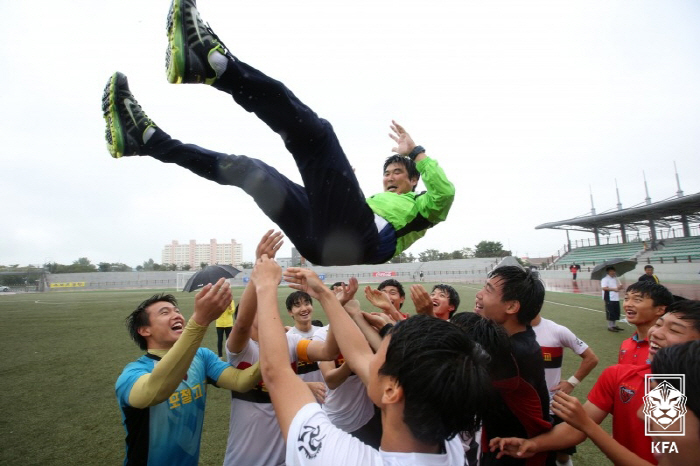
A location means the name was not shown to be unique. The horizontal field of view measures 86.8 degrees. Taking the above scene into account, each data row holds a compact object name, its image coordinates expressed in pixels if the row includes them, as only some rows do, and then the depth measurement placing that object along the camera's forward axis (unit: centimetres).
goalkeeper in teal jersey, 198
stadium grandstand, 2781
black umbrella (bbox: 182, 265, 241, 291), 691
